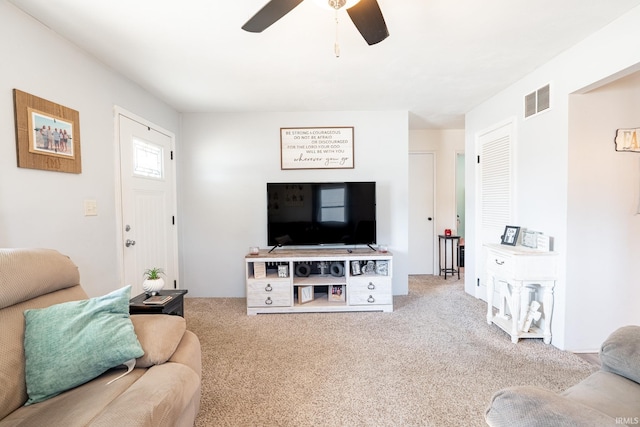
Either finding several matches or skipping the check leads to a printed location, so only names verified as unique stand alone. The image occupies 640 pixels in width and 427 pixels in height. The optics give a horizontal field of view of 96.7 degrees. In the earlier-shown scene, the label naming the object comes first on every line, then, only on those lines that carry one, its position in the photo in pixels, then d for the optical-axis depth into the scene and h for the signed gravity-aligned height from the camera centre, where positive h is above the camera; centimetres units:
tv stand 307 -84
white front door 258 +7
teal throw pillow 111 -56
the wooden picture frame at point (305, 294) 316 -97
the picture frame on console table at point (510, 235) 263 -29
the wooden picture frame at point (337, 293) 321 -98
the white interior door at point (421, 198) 458 +12
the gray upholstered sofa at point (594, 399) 64 -53
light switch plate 213 +1
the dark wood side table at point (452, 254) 455 -78
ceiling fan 132 +94
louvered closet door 288 +19
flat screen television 329 -8
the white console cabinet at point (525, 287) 226 -70
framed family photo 166 +48
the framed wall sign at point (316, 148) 354 +74
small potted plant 205 -55
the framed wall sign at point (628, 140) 212 +48
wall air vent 235 +90
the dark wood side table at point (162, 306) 191 -67
